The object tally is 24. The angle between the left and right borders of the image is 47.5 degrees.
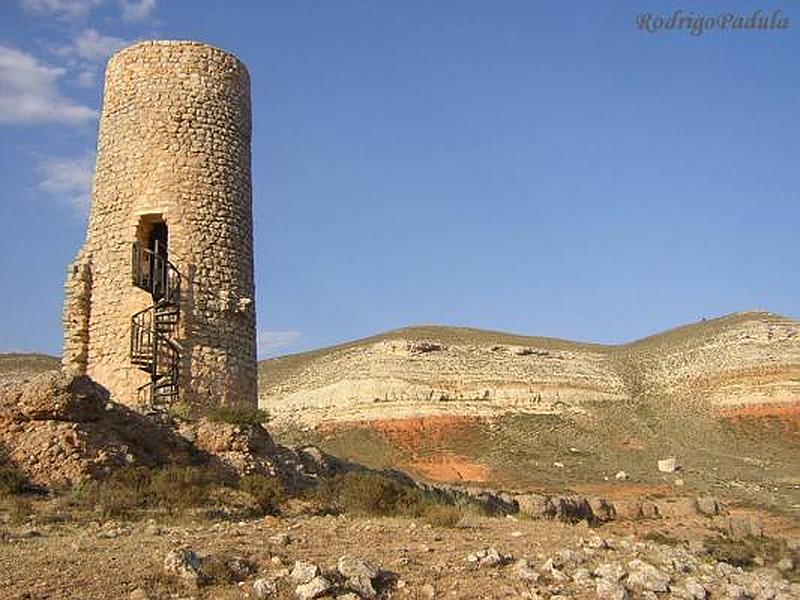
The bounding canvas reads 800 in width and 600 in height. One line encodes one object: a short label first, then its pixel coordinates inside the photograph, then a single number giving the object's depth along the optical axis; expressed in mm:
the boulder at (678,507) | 26828
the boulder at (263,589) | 6807
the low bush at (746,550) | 18712
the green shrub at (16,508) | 8891
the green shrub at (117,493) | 9555
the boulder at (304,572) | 7117
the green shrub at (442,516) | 10406
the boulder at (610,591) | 8102
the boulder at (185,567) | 6808
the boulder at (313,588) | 6840
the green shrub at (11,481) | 9852
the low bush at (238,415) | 13031
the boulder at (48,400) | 10992
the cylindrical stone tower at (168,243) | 14836
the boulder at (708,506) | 27156
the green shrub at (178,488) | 10098
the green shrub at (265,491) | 11031
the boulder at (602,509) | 25562
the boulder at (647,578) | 8602
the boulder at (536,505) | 22094
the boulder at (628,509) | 26109
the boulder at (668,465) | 38281
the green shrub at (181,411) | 13427
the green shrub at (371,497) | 11547
